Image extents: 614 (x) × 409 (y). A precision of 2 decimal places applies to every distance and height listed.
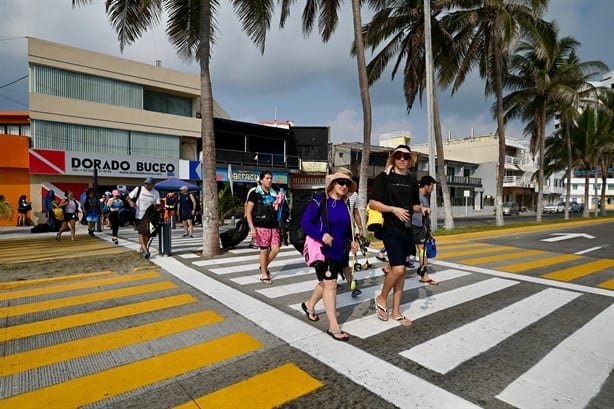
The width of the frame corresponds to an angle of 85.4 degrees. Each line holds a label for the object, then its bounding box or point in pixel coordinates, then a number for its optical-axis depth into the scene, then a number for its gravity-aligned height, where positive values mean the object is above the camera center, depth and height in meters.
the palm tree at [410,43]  14.42 +6.90
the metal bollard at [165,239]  7.61 -0.98
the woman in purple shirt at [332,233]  3.37 -0.38
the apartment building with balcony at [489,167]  45.25 +4.11
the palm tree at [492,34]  14.46 +7.39
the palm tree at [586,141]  25.03 +4.30
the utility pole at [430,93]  12.58 +4.03
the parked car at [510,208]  41.68 -1.56
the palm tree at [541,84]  20.47 +7.21
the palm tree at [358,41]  11.13 +5.25
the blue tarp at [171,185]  17.38 +0.62
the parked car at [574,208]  46.67 -1.79
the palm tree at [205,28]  7.80 +4.37
